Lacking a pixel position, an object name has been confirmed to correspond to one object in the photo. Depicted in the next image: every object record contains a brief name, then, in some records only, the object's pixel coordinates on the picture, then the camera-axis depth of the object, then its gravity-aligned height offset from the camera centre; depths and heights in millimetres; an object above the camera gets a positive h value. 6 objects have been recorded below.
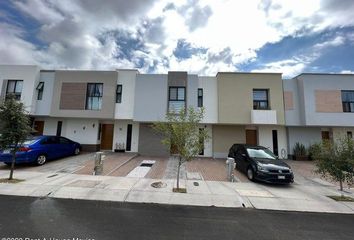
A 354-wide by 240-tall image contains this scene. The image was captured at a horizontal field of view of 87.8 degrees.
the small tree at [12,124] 7910 +442
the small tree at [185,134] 7477 +188
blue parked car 9922 -913
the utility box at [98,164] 9539 -1433
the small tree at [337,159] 7293 -665
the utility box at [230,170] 9309 -1514
